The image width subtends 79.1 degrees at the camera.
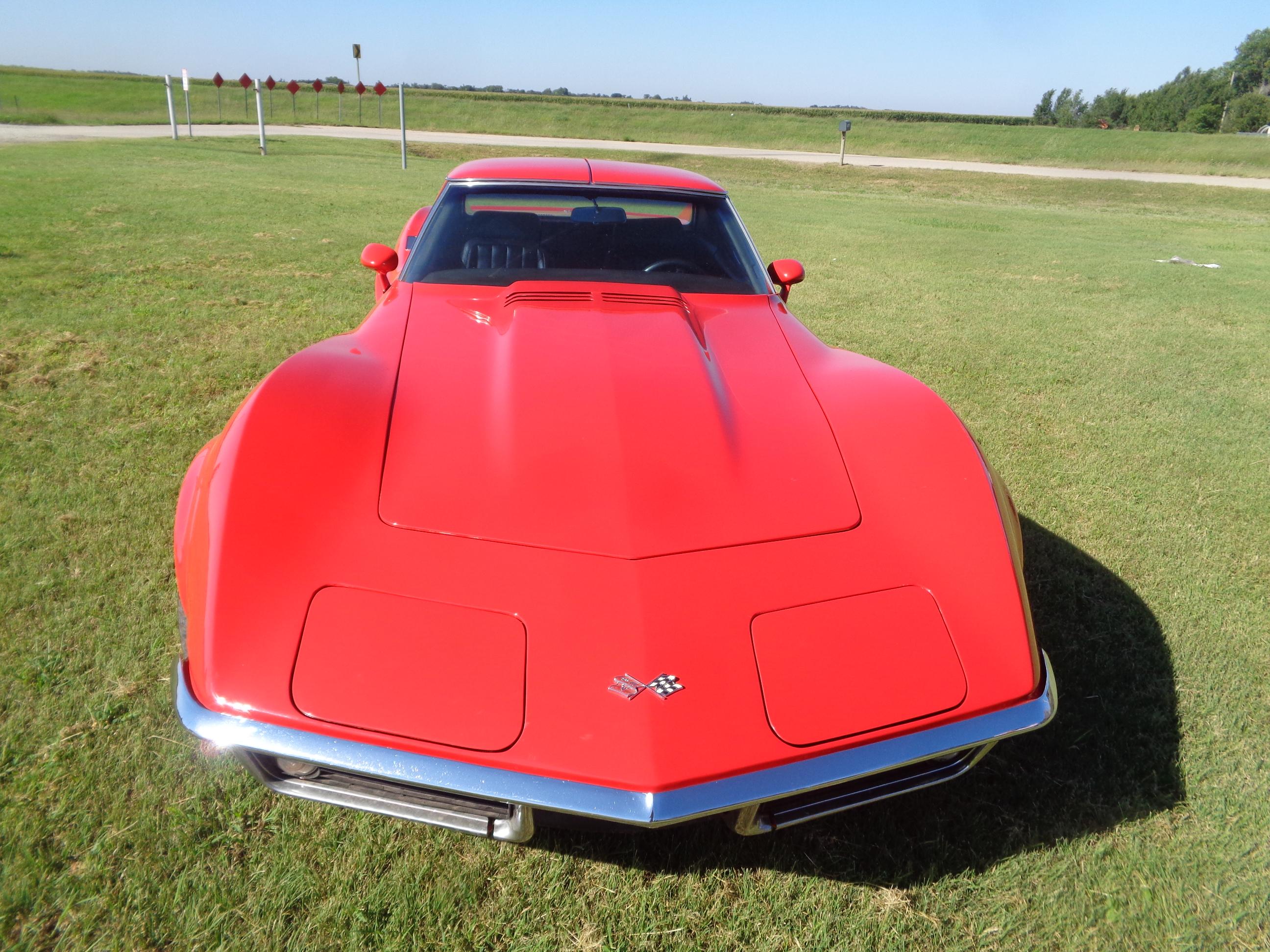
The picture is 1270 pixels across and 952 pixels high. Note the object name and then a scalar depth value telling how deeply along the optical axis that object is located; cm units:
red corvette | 136
